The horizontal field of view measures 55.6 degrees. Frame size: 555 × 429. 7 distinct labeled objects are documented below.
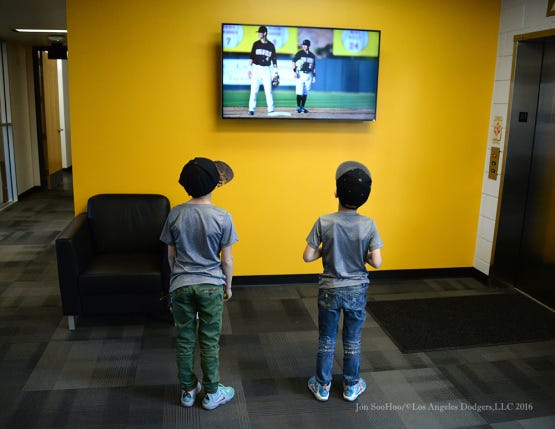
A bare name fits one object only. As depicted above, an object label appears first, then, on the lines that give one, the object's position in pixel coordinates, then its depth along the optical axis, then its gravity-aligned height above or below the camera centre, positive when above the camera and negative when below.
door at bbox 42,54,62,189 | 9.15 -0.22
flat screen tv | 4.08 +0.37
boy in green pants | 2.56 -0.76
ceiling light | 6.81 +1.04
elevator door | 4.23 -0.63
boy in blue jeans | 2.61 -0.68
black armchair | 3.52 -1.03
